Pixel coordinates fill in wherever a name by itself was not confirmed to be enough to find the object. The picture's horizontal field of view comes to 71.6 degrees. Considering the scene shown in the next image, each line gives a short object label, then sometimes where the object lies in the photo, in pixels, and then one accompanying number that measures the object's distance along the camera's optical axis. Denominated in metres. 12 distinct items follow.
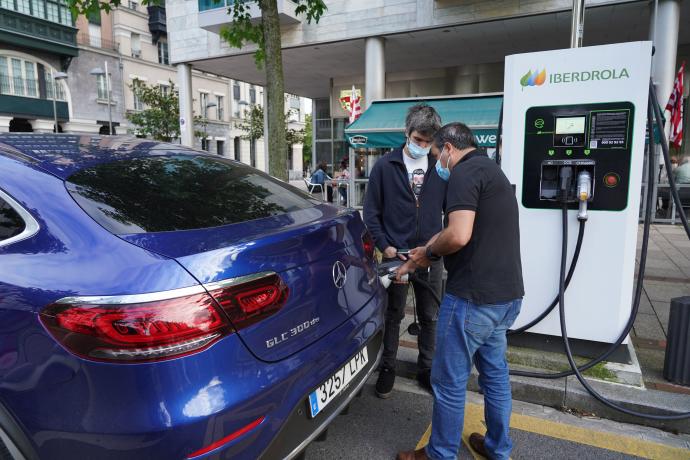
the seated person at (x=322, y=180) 16.38
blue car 1.52
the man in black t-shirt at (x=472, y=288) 2.15
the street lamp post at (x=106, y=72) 24.45
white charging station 3.01
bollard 3.02
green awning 10.79
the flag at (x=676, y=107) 9.78
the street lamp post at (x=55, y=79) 25.01
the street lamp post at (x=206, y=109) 36.04
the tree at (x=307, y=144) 51.11
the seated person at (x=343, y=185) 16.14
